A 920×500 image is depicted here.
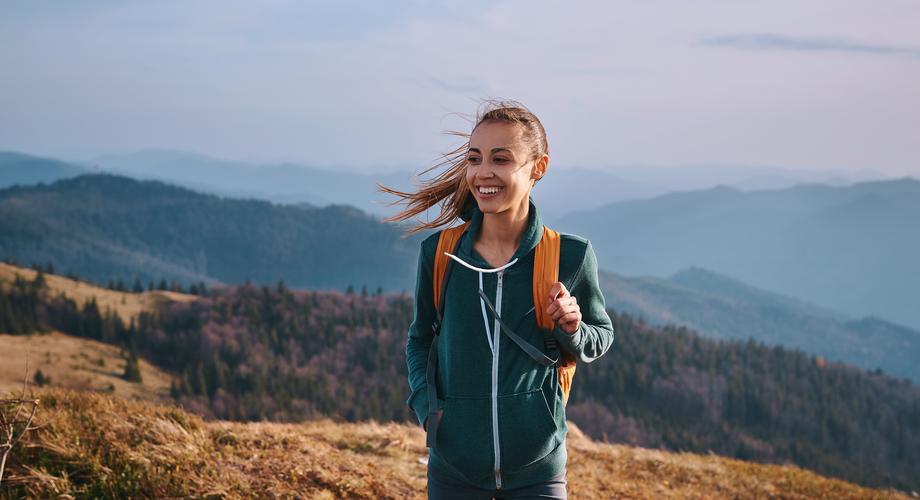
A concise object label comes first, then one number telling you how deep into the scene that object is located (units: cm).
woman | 439
